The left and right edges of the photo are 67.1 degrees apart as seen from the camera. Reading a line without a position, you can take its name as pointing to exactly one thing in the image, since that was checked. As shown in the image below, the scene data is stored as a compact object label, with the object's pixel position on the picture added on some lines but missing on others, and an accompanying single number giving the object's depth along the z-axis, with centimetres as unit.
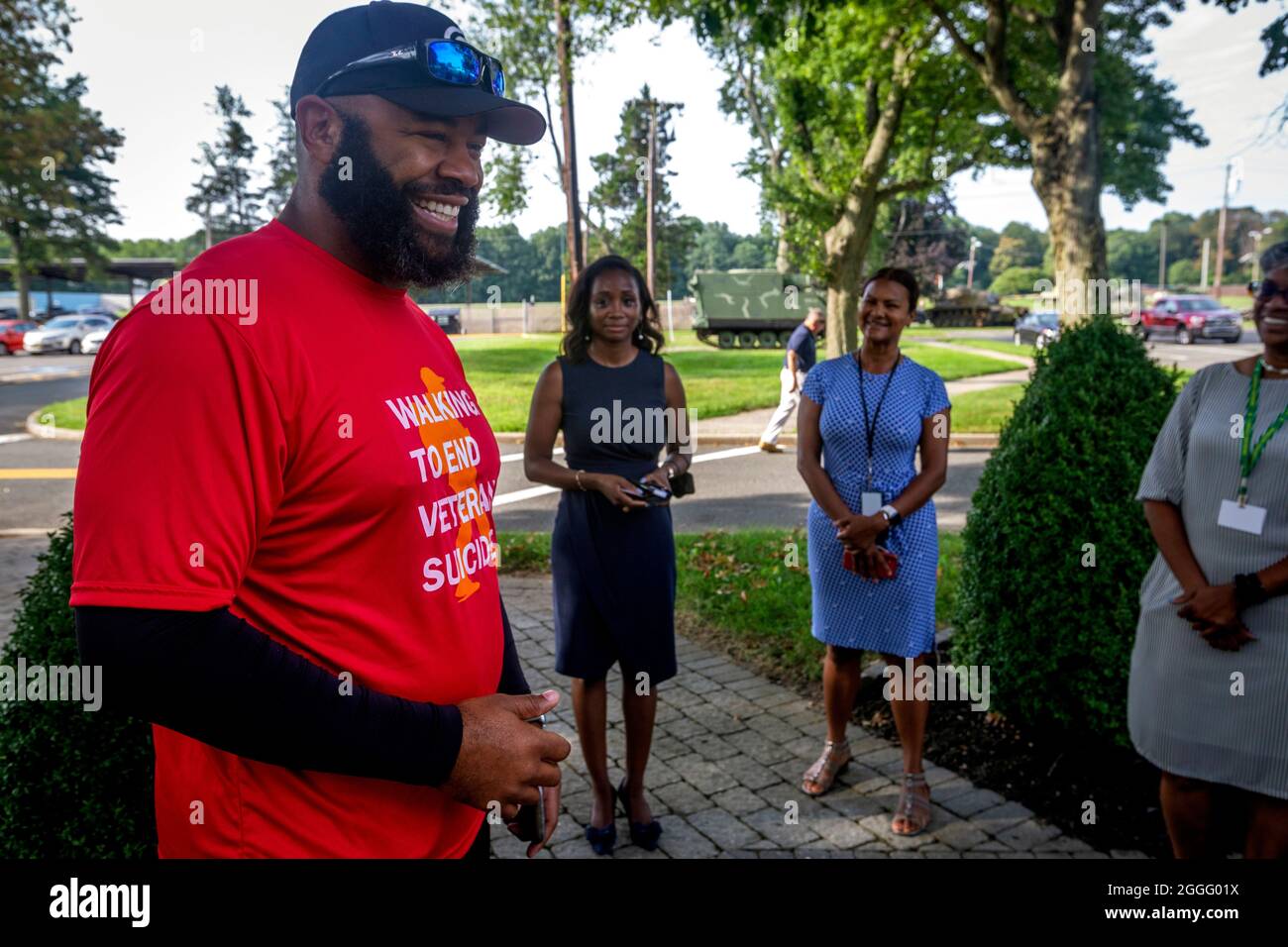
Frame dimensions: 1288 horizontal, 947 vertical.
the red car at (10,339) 4175
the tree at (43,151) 2162
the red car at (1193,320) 3838
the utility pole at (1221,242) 6250
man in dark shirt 1511
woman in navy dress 378
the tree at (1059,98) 916
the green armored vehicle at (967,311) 5669
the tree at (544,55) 2109
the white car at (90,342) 3982
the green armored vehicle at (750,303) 4331
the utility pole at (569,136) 2186
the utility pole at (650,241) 3261
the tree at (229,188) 6216
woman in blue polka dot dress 398
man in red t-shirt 120
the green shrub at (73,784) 211
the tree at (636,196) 5069
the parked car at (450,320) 5362
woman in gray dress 274
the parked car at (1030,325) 4128
